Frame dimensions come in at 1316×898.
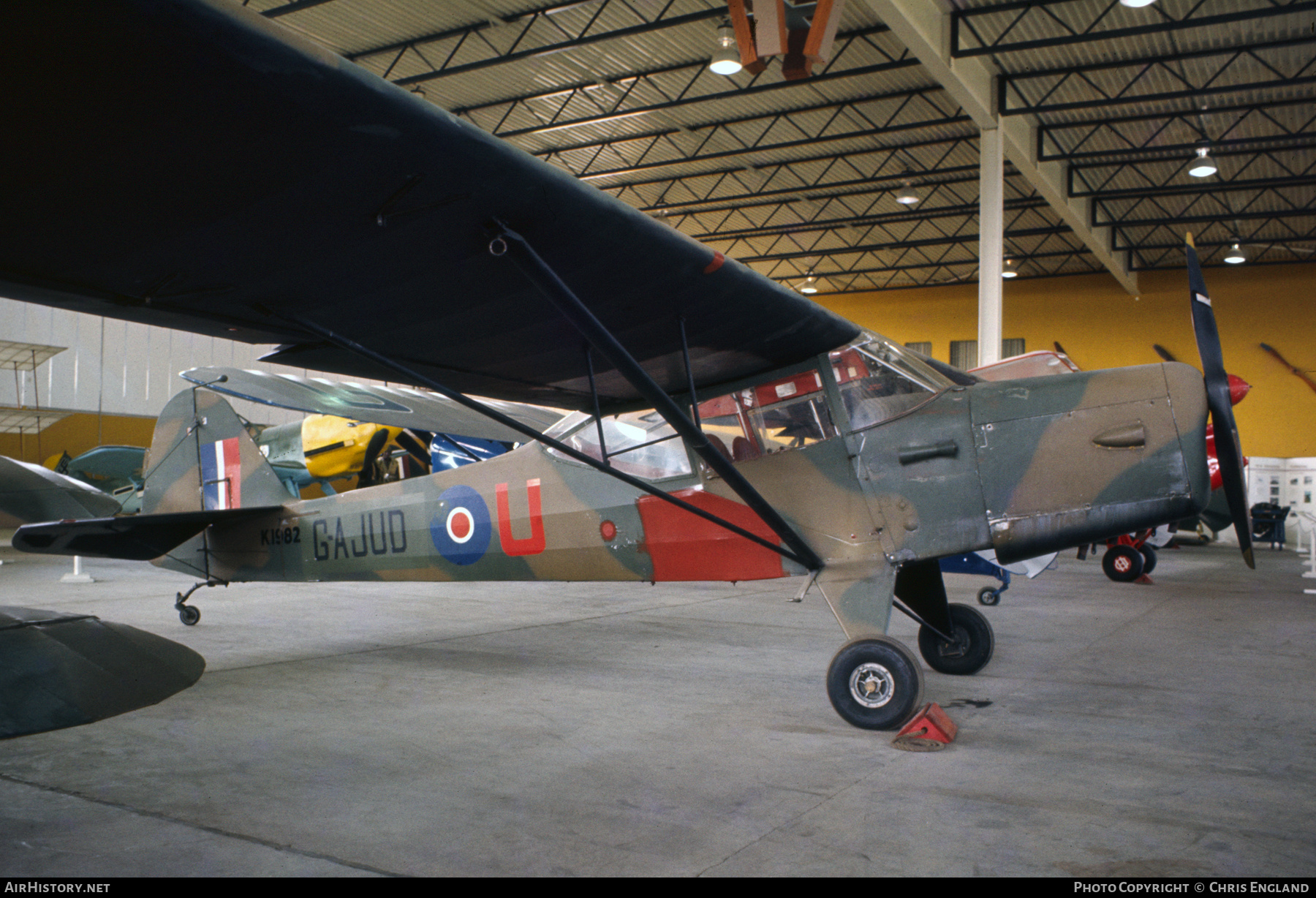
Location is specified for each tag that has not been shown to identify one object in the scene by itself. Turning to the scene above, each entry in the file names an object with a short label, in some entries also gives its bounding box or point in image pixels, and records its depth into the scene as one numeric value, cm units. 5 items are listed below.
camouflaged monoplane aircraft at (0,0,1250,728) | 216
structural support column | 1349
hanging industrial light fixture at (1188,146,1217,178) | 1681
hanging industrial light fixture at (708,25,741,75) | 1271
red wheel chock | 353
